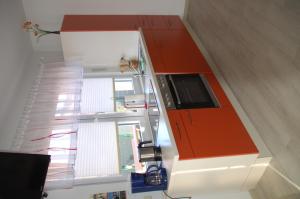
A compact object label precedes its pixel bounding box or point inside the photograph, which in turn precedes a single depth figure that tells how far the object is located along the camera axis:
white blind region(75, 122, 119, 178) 1.61
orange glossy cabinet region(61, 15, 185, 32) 2.27
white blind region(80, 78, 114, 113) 2.04
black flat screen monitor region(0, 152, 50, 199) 1.25
